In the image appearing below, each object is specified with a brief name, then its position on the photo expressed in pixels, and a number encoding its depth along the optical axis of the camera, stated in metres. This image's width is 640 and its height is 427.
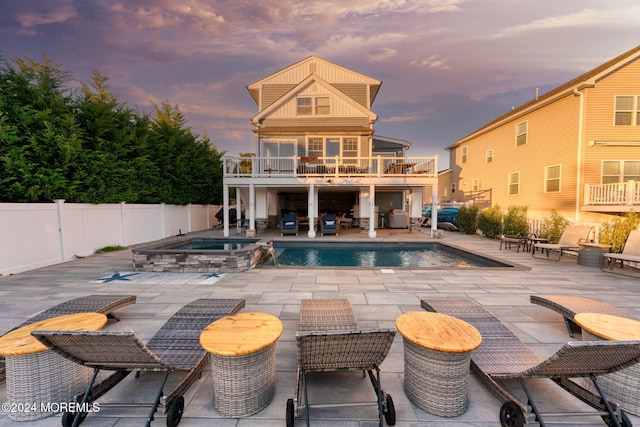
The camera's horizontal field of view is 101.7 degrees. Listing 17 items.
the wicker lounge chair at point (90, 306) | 3.17
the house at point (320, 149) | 11.98
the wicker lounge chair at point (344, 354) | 1.81
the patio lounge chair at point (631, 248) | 5.91
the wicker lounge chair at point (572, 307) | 3.17
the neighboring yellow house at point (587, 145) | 9.15
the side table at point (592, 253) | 6.59
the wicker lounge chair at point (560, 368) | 1.72
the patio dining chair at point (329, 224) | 12.23
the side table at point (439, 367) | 1.92
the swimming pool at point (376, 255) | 8.31
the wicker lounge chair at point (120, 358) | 1.74
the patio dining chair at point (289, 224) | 12.15
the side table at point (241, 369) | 1.93
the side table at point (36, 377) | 1.94
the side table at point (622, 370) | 2.04
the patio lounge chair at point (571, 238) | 7.51
